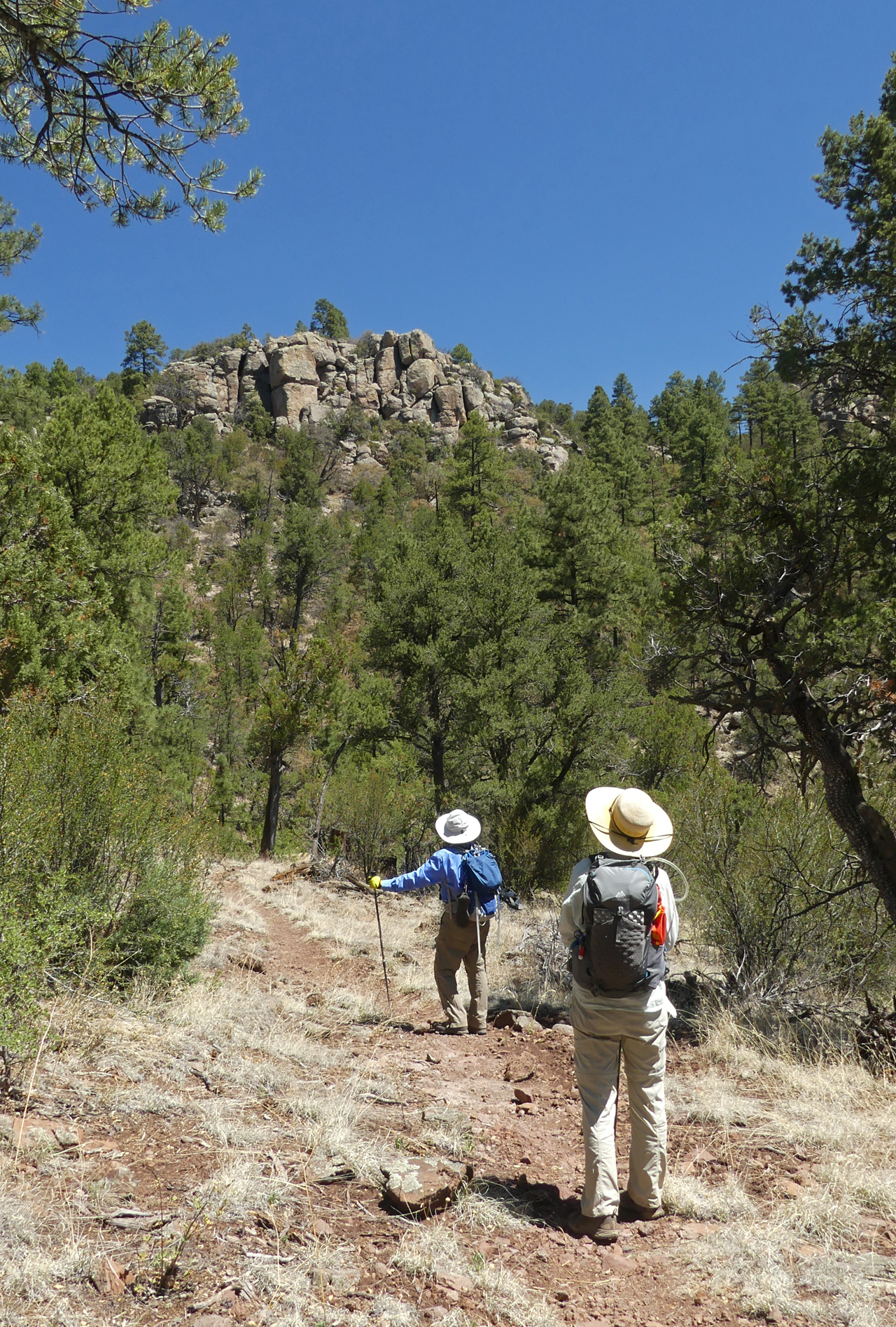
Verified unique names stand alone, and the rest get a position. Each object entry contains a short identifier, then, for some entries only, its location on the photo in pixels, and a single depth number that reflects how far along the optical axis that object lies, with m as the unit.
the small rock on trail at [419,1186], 3.53
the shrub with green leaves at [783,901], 7.55
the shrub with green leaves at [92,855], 5.25
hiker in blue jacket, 6.98
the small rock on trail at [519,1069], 6.03
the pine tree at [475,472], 28.94
